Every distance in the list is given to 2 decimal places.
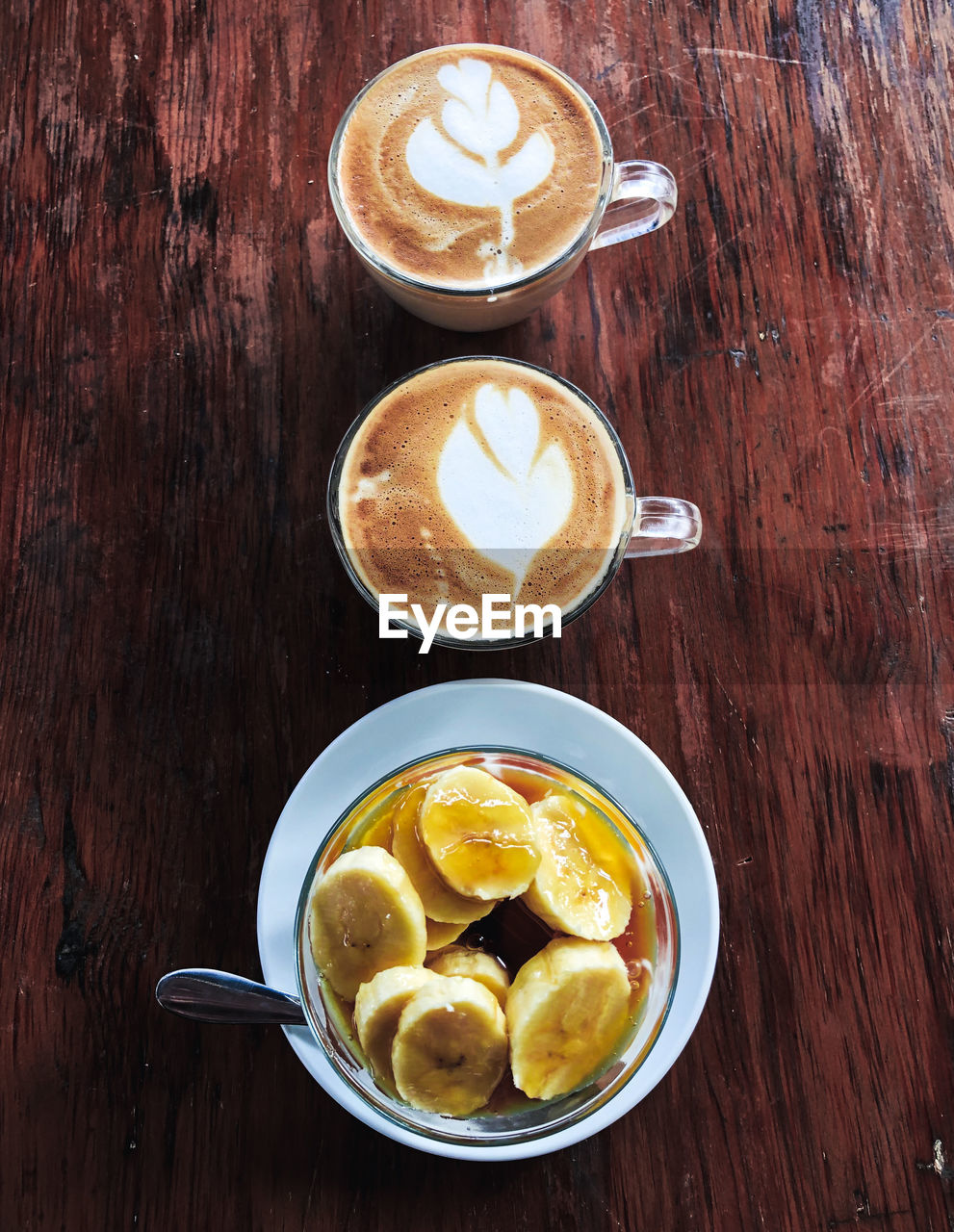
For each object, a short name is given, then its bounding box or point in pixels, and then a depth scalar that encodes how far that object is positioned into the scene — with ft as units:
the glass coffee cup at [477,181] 1.95
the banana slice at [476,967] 1.81
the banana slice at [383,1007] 1.75
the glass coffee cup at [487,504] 1.93
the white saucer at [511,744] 1.92
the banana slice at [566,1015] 1.75
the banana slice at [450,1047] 1.73
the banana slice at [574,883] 1.78
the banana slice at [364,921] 1.76
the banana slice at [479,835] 1.78
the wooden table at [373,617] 1.98
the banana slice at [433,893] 1.80
